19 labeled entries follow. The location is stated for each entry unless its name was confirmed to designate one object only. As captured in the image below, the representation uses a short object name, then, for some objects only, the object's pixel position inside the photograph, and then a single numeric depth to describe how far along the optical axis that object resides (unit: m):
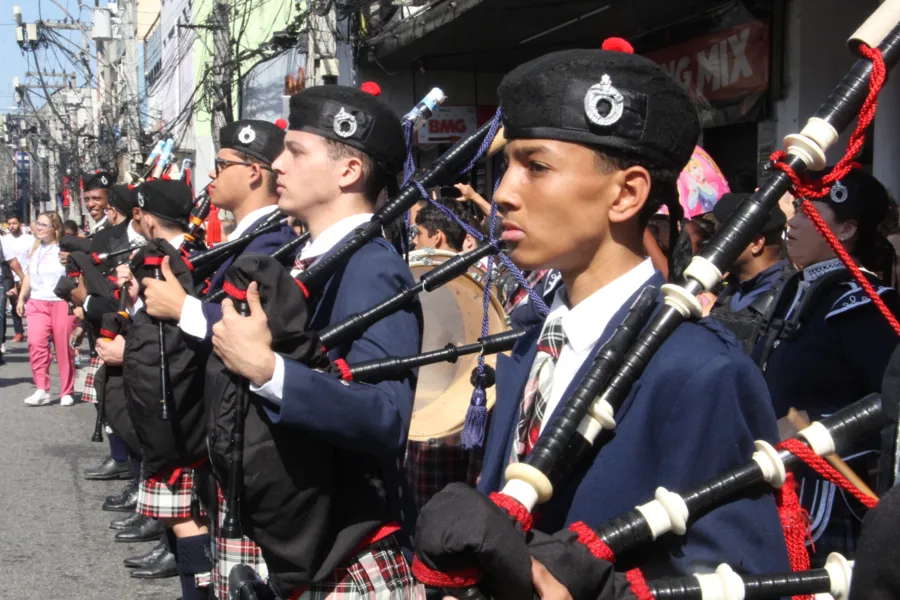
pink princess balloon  3.91
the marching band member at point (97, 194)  9.52
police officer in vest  4.23
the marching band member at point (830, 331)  3.35
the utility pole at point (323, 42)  10.70
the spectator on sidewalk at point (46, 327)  10.84
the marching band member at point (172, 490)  3.73
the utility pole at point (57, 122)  23.27
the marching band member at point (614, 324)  1.56
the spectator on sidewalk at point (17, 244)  16.69
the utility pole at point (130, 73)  23.81
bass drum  4.63
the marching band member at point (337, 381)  2.30
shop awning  8.51
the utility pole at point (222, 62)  15.89
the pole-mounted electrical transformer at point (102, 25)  25.64
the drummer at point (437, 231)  6.00
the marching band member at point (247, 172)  4.23
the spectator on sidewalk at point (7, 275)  14.29
